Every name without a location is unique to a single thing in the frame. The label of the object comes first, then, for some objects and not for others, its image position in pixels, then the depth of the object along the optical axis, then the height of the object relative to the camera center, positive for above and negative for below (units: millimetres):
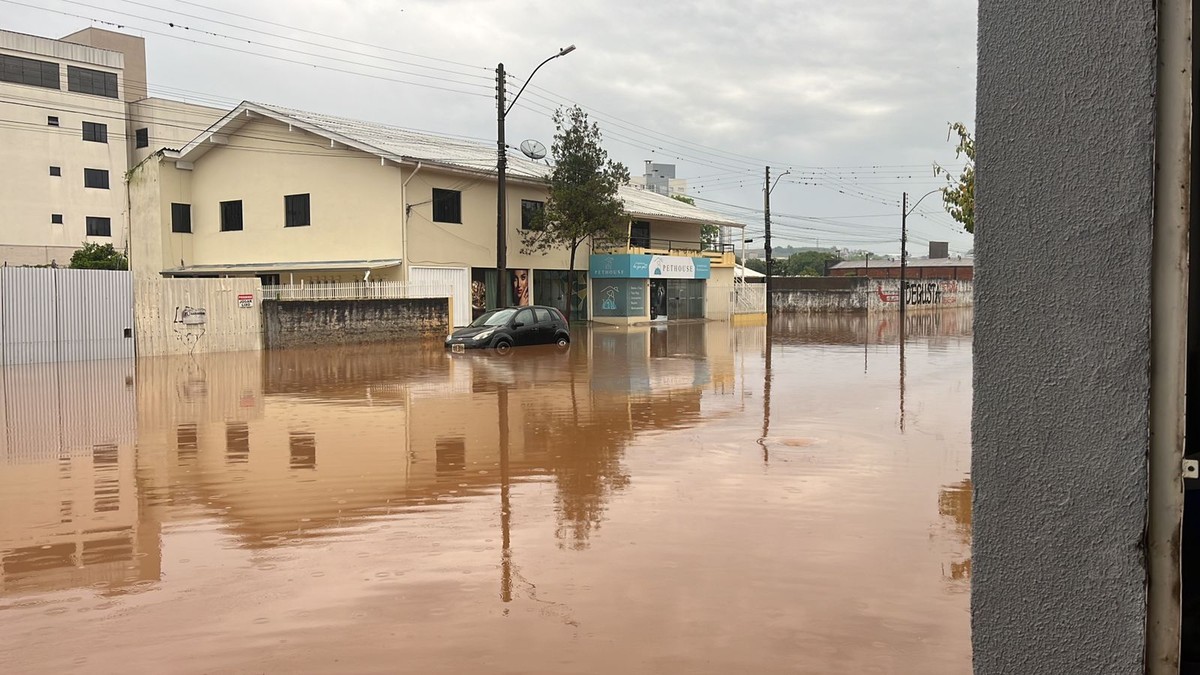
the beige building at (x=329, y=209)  32156 +3378
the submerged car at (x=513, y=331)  25125 -1011
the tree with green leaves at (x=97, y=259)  49750 +2212
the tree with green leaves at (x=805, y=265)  109250 +3575
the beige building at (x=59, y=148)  54219 +9423
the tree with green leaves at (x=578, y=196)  36594 +4021
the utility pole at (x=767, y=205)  50312 +4929
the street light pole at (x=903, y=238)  60638 +3679
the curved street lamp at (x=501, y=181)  28656 +3650
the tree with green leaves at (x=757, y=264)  112025 +3794
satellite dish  39906 +6459
